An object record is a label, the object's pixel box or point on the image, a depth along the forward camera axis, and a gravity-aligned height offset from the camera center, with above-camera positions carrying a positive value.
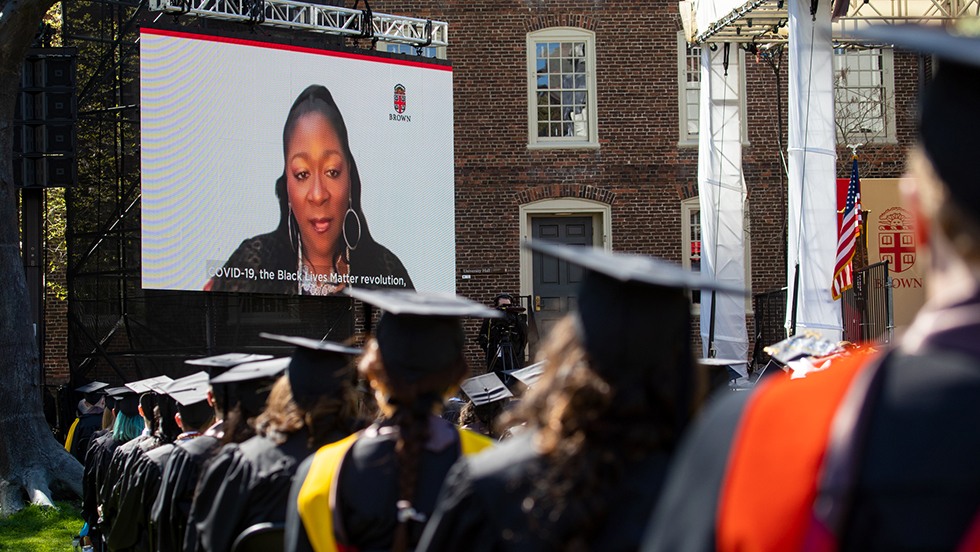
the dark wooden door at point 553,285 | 24.28 -0.09
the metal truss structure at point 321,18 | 18.76 +4.15
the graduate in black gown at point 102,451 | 10.33 -1.40
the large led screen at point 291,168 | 18.52 +1.80
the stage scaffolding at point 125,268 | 19.75 +0.28
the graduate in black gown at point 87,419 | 16.70 -1.79
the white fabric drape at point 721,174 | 18.19 +1.52
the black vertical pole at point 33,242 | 17.08 +0.61
